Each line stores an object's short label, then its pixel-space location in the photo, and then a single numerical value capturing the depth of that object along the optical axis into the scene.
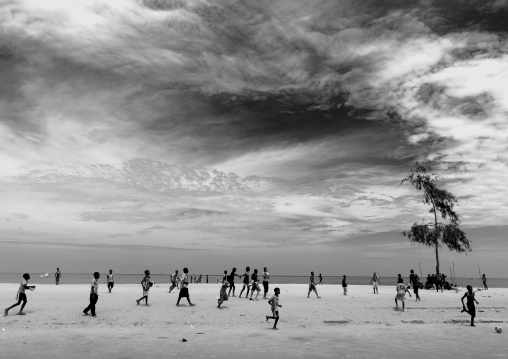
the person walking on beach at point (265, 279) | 29.49
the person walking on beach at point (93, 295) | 20.45
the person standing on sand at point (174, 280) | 35.41
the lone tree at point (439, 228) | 49.25
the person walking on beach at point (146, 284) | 24.67
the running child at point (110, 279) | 34.66
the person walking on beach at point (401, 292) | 24.98
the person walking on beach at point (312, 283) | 31.98
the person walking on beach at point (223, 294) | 24.38
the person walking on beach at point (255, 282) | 28.55
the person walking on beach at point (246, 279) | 29.77
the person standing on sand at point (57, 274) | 48.95
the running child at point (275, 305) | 17.96
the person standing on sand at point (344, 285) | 35.96
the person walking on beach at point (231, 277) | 28.77
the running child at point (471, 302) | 19.48
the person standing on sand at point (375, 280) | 37.12
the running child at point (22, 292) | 20.23
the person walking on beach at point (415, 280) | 30.76
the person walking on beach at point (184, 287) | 24.25
